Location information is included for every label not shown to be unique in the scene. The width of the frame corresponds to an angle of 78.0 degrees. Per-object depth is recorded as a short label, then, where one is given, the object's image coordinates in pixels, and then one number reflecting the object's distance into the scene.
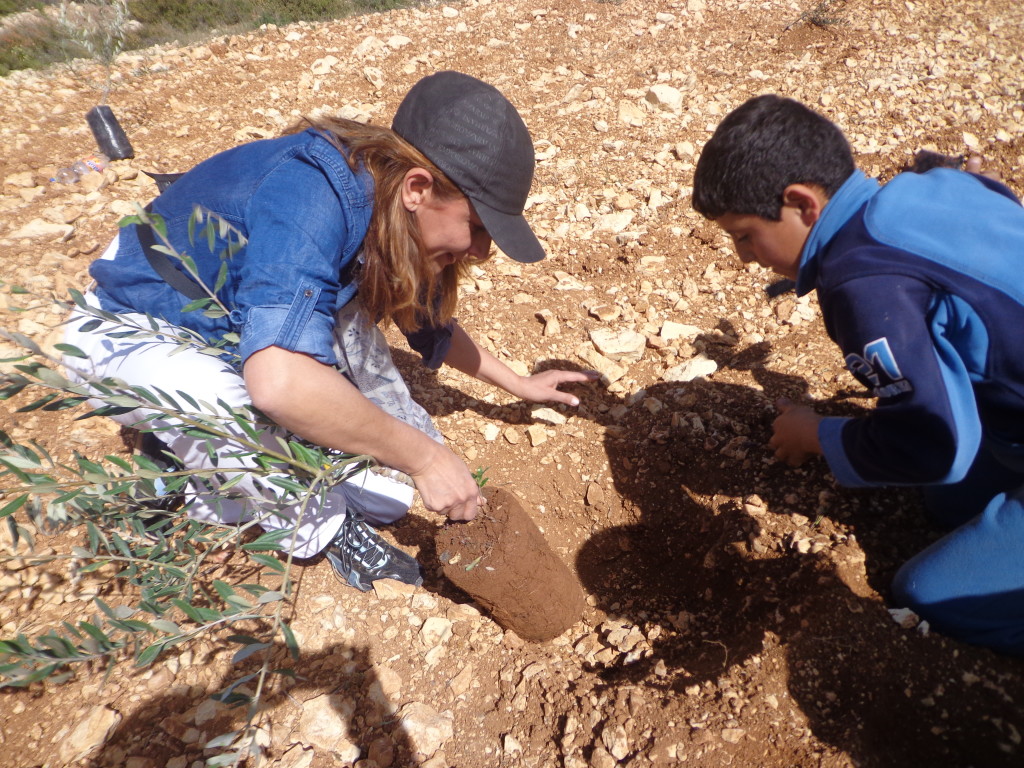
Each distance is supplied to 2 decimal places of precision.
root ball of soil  1.77
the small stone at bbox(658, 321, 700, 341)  2.86
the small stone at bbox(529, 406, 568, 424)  2.65
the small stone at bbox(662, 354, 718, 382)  2.67
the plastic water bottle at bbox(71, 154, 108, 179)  4.21
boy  1.35
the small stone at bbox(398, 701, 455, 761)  1.71
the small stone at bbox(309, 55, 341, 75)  5.07
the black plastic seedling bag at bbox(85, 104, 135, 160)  4.31
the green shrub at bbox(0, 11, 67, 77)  8.41
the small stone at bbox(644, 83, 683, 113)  4.15
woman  1.42
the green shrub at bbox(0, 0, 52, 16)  11.34
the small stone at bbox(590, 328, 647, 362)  2.84
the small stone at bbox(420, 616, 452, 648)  1.96
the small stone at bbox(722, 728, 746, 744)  1.52
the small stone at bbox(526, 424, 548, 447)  2.57
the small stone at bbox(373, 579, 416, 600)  2.07
